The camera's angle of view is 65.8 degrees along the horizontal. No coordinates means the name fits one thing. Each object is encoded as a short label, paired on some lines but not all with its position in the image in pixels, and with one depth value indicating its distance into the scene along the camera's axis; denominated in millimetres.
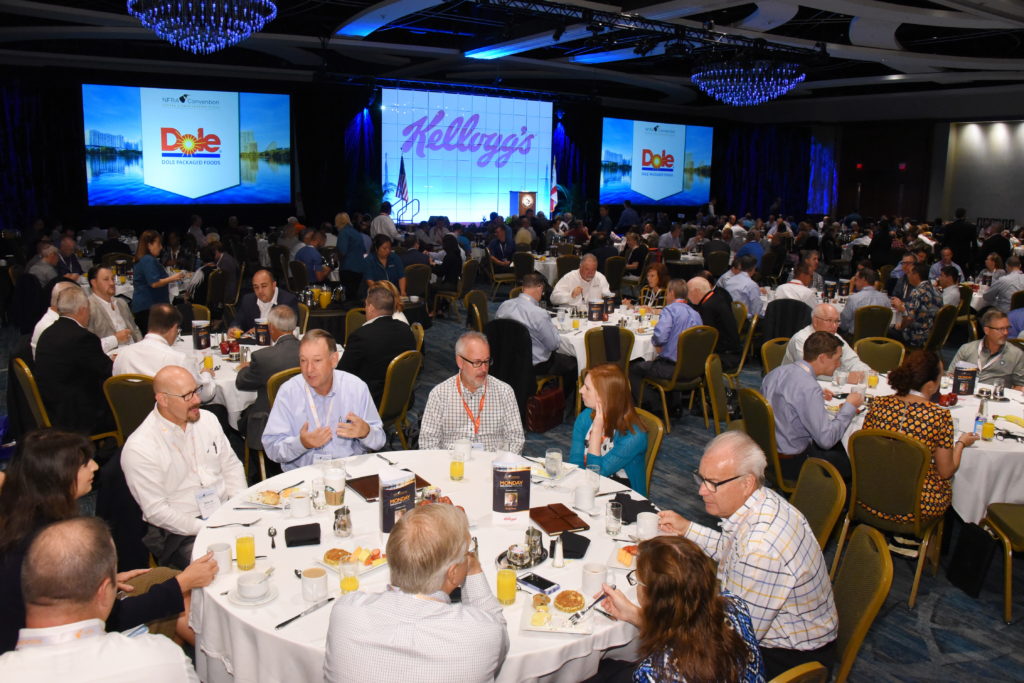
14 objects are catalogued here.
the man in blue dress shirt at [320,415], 4035
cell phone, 2709
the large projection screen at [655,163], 23172
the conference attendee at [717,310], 7367
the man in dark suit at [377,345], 5504
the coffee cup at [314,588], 2604
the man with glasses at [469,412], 4250
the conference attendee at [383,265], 9125
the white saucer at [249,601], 2578
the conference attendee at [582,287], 8773
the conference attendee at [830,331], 5676
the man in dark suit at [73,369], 5070
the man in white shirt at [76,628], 1949
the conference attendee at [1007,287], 9560
